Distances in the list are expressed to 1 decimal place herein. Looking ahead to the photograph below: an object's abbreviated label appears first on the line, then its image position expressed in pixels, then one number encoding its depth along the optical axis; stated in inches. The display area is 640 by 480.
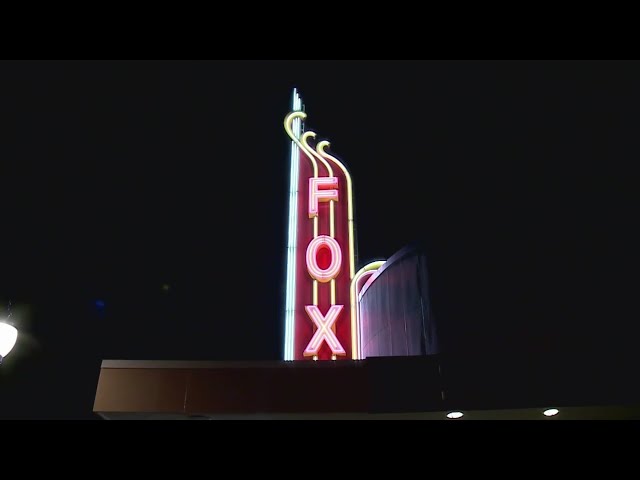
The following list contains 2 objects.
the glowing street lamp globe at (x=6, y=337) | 241.1
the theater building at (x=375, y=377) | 292.2
